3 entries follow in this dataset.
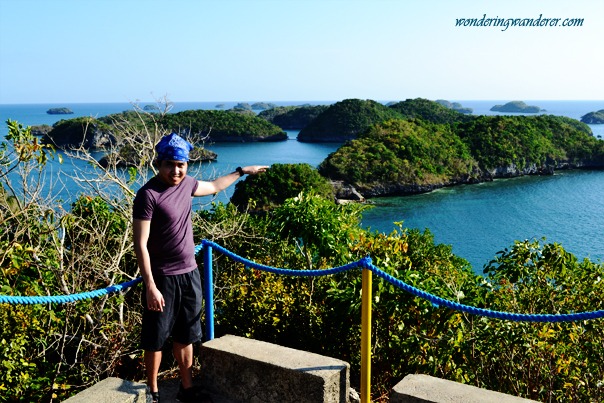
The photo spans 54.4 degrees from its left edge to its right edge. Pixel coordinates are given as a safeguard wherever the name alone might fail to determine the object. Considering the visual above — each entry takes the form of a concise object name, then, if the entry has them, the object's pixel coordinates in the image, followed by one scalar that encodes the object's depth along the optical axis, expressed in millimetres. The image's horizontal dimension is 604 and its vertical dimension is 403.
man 3549
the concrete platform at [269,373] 3771
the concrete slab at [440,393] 3350
